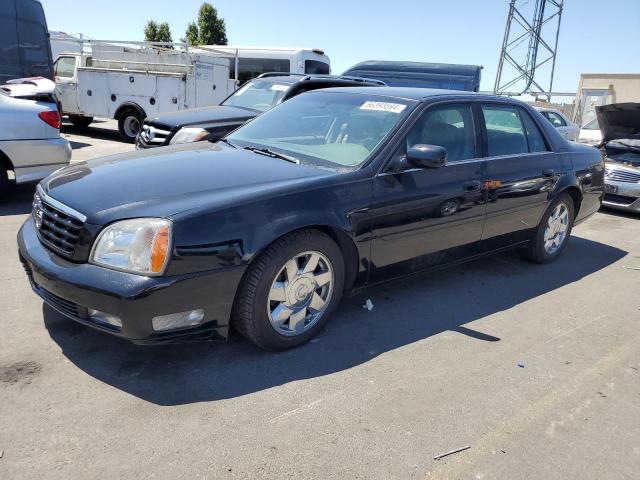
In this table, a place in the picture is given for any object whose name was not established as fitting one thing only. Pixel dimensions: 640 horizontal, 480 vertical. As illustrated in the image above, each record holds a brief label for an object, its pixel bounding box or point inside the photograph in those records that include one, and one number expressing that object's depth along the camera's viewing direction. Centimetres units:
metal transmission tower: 2547
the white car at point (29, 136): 557
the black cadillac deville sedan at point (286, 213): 260
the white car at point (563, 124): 1236
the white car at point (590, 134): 1104
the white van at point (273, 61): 1723
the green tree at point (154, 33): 3988
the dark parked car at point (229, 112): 722
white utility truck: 1213
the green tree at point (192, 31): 3953
